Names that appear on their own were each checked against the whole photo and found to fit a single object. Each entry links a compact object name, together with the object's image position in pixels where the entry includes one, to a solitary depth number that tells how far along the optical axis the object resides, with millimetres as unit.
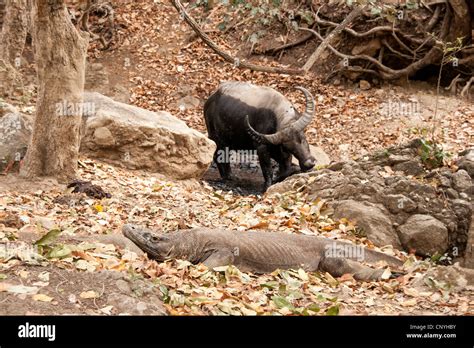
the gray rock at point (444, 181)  10547
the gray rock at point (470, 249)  9391
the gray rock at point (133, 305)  5850
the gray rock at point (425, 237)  9812
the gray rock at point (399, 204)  10148
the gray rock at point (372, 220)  9852
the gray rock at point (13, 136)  10984
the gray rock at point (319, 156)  15414
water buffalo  14406
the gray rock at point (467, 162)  10781
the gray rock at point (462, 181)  10523
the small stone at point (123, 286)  6177
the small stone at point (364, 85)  18984
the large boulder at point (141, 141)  12461
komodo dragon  7973
